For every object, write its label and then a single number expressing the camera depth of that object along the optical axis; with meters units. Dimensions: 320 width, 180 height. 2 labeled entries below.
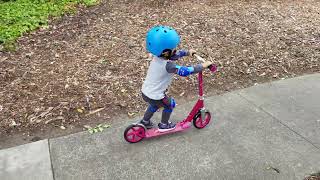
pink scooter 4.25
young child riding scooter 3.70
